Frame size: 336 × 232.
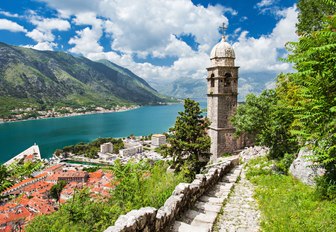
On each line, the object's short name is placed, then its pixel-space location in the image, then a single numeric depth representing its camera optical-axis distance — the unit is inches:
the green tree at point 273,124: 440.5
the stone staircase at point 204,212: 196.1
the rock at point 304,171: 295.4
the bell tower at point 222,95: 902.4
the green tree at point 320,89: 166.2
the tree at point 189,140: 596.1
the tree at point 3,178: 217.2
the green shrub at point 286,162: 406.0
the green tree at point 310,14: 573.9
